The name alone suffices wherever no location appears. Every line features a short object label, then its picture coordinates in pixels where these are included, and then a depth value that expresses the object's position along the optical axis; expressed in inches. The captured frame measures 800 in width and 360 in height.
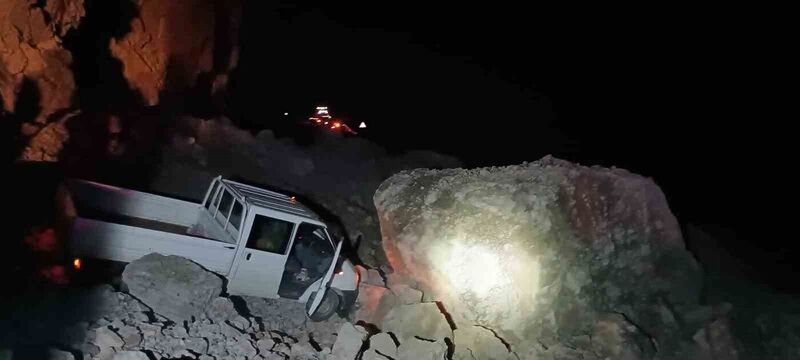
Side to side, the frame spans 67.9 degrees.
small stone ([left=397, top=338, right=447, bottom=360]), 316.2
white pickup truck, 337.1
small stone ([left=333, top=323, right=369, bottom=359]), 310.3
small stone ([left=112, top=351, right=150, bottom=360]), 260.1
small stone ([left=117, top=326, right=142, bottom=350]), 280.8
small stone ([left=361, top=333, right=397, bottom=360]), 318.7
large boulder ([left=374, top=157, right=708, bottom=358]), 373.4
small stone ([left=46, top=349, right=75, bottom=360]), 262.0
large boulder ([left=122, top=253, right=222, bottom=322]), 323.3
